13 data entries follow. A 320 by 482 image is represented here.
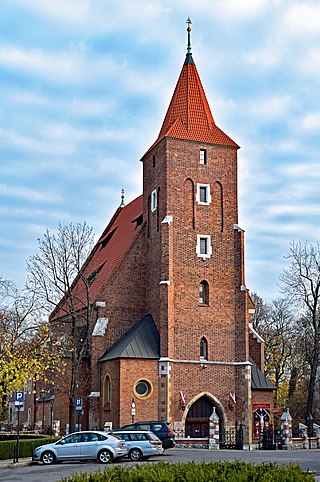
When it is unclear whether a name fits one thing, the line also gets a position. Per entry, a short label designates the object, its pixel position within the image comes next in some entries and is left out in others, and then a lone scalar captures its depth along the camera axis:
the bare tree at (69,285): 40.25
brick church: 42.47
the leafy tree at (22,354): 34.47
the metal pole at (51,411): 50.45
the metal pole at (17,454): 30.33
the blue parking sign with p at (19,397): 30.96
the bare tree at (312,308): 50.69
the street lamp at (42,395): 53.54
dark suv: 34.25
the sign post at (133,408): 41.19
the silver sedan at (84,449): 28.08
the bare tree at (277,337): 67.81
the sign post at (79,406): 39.87
